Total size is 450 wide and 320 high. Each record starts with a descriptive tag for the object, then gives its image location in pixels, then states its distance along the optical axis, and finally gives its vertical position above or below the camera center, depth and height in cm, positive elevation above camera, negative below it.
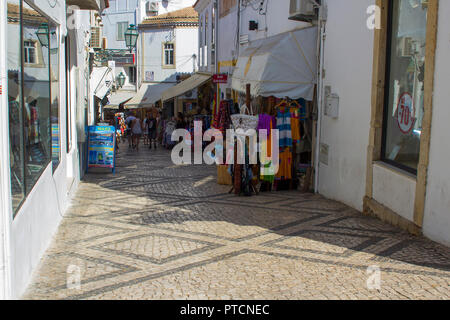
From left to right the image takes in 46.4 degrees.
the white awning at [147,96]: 2691 +32
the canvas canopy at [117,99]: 3409 +19
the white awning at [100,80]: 1988 +83
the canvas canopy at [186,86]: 2106 +73
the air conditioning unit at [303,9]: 1010 +188
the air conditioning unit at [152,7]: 3866 +700
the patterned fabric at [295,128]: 1036 -44
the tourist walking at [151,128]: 2180 -106
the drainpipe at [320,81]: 1004 +48
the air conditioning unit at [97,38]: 2222 +272
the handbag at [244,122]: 992 -33
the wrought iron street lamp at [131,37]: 1953 +242
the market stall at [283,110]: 1002 -10
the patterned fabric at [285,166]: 1052 -121
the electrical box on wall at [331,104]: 936 +5
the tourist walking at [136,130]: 2034 -108
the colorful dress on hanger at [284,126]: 1030 -40
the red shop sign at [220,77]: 1678 +83
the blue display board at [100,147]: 1283 -111
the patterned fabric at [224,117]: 1098 -27
